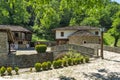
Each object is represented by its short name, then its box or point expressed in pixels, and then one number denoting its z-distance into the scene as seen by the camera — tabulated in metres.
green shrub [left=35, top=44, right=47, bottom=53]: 15.19
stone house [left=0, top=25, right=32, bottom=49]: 23.94
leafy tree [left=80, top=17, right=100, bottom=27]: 31.24
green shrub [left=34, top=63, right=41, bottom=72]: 8.98
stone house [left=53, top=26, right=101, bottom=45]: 21.14
